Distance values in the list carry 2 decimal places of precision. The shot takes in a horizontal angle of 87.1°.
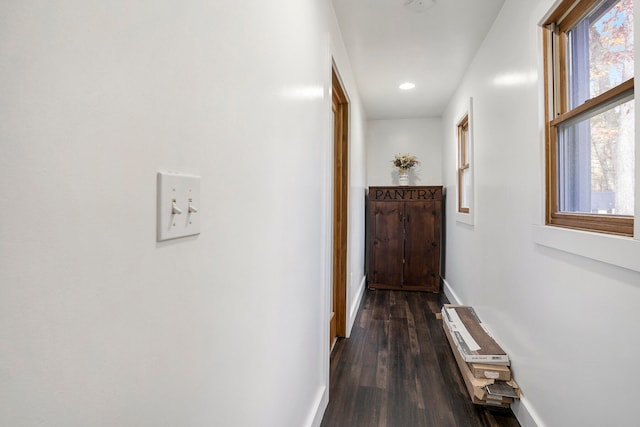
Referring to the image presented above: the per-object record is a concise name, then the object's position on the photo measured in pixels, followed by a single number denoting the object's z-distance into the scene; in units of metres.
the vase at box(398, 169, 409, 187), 4.91
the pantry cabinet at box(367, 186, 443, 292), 4.51
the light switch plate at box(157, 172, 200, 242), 0.57
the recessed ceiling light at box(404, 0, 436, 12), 2.16
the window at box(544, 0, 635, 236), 1.19
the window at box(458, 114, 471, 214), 3.60
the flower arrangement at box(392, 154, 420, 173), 4.97
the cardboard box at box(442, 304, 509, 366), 2.11
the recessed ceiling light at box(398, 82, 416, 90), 3.72
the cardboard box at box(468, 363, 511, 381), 2.00
